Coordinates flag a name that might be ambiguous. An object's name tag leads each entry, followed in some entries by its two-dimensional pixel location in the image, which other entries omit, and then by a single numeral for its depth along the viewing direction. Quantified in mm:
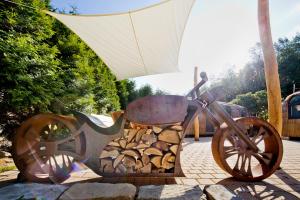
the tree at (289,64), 28517
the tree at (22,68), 3490
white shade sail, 5391
